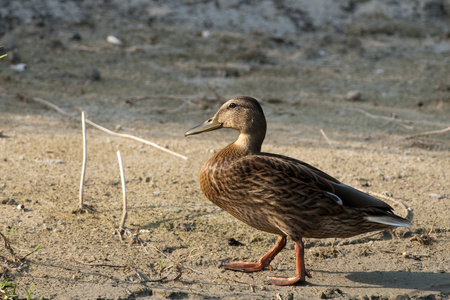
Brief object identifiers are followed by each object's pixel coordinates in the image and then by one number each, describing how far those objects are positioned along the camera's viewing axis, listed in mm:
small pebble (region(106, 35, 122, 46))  16937
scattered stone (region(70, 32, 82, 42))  16875
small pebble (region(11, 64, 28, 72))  14812
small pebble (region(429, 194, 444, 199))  9635
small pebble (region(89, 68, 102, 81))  14772
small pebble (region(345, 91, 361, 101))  15047
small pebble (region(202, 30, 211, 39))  18203
